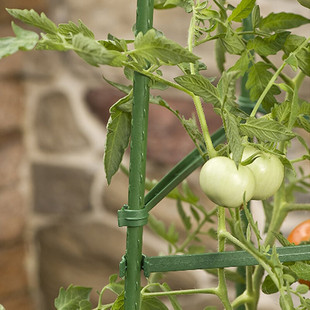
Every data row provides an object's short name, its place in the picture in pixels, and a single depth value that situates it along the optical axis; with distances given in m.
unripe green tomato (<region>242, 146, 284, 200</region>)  1.38
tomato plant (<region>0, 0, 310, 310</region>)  1.30
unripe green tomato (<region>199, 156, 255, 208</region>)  1.33
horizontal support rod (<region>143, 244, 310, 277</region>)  1.40
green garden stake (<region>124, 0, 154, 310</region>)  1.37
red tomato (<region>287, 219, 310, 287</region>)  1.69
